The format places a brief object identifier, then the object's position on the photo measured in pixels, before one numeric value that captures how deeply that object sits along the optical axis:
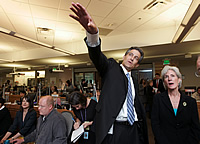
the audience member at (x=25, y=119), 2.48
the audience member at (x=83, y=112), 2.03
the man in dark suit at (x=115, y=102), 0.84
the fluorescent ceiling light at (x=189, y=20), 2.15
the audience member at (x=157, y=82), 4.63
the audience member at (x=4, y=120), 2.97
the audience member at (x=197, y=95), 4.56
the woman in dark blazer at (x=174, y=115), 1.36
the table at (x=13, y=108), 4.53
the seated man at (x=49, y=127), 1.83
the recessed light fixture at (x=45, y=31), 4.59
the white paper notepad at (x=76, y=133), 1.64
